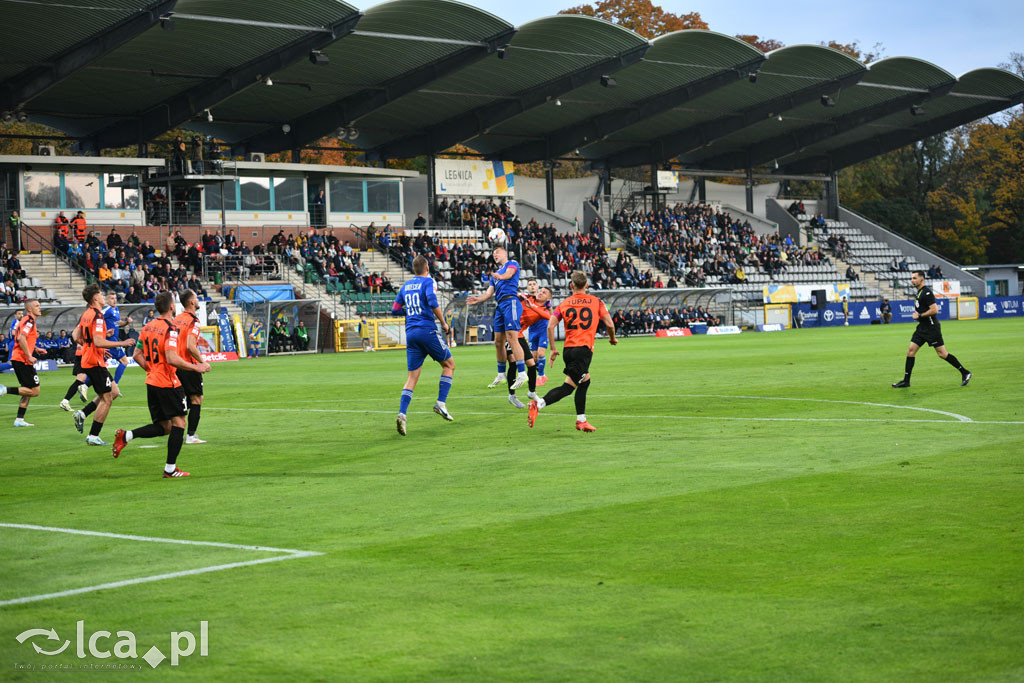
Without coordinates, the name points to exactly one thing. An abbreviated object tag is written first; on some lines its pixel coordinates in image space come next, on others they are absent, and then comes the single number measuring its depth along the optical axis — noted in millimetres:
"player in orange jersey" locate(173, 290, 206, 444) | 12305
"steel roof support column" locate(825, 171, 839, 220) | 84250
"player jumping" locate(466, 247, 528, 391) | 18906
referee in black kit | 20016
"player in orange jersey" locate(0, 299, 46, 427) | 18642
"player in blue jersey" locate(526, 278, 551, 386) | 20875
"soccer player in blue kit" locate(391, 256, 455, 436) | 15336
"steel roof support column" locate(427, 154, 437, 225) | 63656
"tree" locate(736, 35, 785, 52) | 91838
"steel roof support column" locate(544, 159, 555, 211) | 70000
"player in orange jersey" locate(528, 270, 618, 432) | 14586
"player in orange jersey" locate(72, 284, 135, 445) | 15031
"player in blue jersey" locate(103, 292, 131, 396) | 18214
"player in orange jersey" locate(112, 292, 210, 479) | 11742
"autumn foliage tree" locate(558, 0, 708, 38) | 81125
